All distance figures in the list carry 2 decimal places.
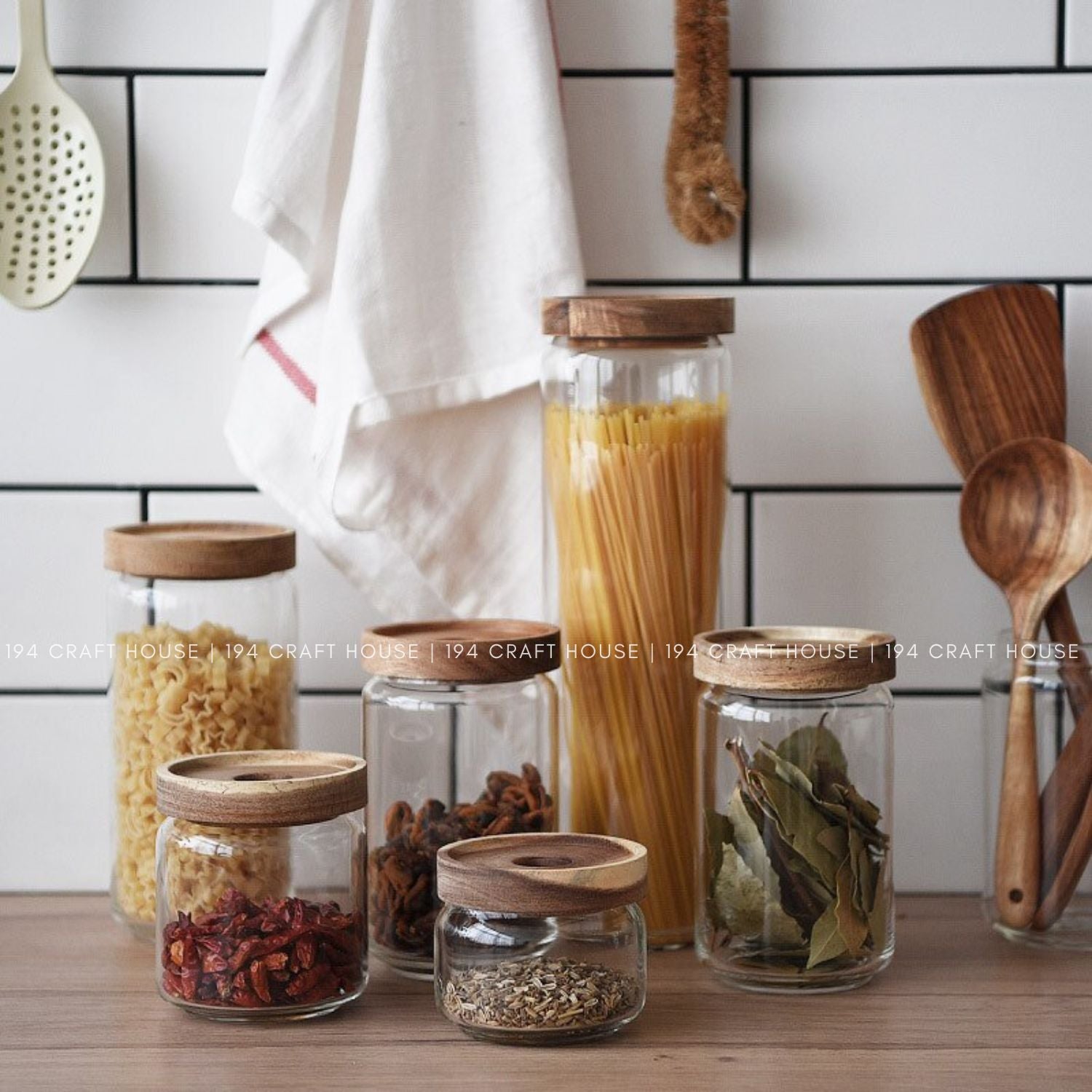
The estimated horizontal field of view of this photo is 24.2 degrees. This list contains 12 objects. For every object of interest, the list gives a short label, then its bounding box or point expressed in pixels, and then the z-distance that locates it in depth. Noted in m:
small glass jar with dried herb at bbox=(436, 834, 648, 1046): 1.06
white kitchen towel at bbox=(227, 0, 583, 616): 1.23
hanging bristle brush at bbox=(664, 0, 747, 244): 1.26
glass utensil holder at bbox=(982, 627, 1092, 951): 1.21
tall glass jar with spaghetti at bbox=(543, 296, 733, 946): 1.17
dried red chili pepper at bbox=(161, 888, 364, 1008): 1.09
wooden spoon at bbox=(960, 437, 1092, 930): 1.22
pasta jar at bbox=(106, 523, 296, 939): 1.20
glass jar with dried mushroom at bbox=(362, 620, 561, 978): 1.15
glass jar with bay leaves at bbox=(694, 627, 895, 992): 1.13
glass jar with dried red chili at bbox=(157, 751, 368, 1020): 1.09
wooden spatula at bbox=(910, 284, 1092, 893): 1.27
